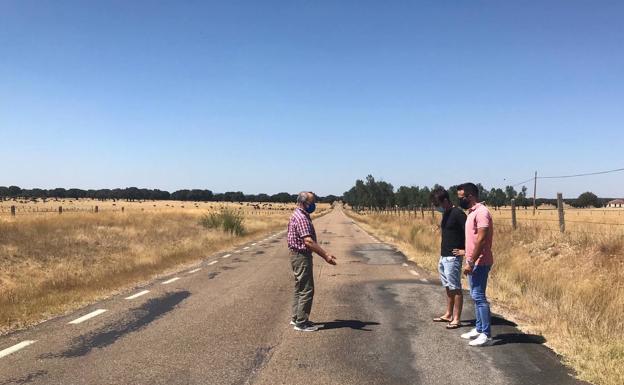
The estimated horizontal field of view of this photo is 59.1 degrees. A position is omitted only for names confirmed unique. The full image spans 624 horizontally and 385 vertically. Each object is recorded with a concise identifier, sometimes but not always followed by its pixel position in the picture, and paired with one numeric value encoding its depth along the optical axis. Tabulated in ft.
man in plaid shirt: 24.85
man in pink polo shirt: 22.18
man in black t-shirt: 25.75
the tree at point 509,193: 357.82
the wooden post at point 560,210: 54.65
